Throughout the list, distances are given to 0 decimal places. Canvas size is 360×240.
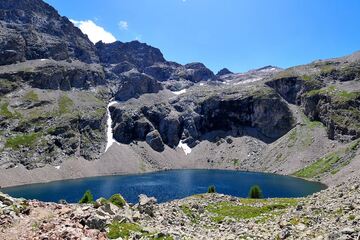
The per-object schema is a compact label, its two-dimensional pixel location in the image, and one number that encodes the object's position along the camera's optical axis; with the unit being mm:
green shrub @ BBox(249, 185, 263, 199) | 94438
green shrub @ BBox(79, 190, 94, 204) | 81800
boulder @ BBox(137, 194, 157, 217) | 37719
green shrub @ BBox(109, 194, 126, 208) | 40694
